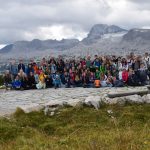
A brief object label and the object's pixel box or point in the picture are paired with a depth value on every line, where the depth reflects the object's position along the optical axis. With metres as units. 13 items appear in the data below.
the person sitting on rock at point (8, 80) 13.22
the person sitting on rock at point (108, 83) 12.03
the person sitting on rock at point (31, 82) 12.69
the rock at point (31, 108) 7.11
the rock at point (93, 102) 7.06
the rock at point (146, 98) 7.42
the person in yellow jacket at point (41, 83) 12.50
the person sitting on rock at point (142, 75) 11.91
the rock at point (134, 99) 7.38
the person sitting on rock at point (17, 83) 12.69
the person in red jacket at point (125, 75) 11.85
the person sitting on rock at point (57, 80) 12.49
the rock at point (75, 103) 7.16
